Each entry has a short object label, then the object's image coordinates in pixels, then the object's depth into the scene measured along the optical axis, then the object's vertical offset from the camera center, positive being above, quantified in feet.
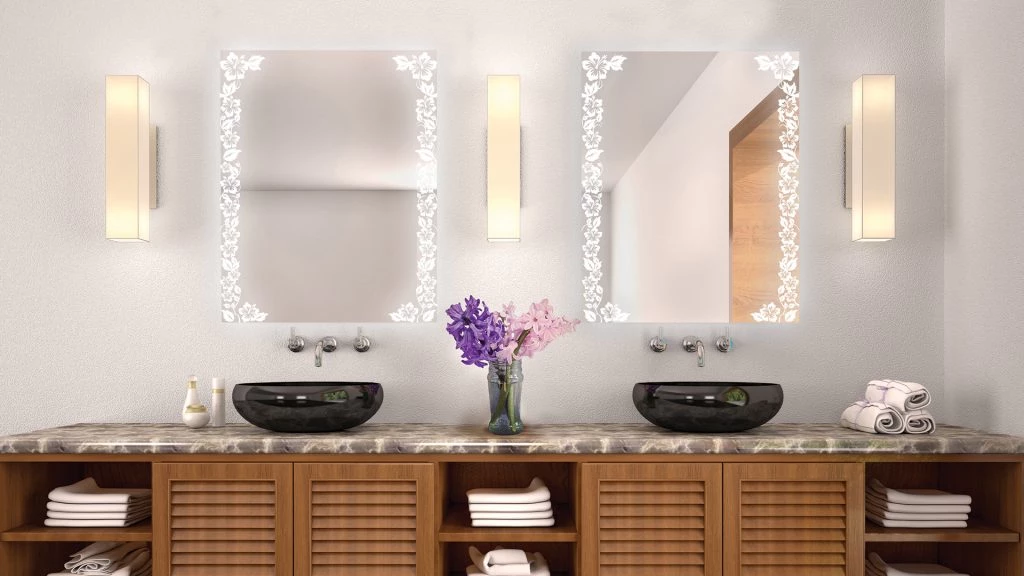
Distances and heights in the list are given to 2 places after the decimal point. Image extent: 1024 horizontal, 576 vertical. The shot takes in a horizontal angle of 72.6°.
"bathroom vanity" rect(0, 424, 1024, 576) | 6.91 -2.10
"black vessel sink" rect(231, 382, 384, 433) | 7.14 -1.21
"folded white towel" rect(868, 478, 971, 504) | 7.24 -2.16
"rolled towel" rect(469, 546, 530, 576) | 7.11 -2.83
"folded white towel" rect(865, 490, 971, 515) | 7.23 -2.26
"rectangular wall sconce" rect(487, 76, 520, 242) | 8.29 +1.67
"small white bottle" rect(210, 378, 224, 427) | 8.04 -1.37
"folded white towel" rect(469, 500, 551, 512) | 7.15 -2.26
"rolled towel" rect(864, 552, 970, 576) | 7.48 -3.07
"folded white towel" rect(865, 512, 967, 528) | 7.23 -2.42
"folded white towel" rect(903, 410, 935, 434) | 7.28 -1.37
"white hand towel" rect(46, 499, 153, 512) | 7.18 -2.29
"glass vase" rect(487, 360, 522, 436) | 7.42 -1.15
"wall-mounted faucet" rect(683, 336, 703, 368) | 8.42 -0.66
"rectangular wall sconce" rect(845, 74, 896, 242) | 8.18 +1.54
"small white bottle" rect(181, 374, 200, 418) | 7.88 -1.23
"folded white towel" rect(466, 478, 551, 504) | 7.14 -2.14
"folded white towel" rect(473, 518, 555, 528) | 7.14 -2.41
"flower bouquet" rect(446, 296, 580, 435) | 7.30 -0.56
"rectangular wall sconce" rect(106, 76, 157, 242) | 8.13 +1.47
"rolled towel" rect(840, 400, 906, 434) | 7.29 -1.36
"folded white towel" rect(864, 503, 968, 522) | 7.23 -2.34
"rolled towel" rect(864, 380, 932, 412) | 7.36 -1.12
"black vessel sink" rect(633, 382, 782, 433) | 7.13 -1.19
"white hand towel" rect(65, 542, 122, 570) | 7.29 -2.85
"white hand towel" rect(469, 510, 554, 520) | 7.13 -2.33
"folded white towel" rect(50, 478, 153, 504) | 7.17 -2.19
